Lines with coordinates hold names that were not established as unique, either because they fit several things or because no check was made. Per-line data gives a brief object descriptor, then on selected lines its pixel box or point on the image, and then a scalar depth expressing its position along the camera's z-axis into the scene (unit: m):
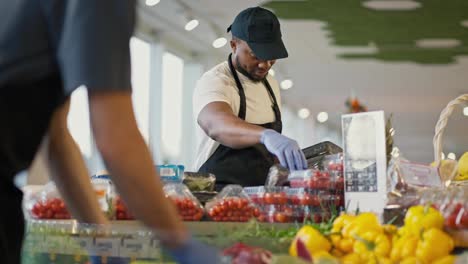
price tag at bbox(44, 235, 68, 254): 2.29
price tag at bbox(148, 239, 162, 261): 2.13
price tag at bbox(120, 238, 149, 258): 2.18
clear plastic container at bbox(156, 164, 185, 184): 3.41
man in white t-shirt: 3.86
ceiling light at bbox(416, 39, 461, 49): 11.37
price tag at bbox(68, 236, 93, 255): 2.21
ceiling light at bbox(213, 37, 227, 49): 9.13
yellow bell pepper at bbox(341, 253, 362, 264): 2.15
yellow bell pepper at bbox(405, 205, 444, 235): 2.27
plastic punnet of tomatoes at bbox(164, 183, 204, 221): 3.09
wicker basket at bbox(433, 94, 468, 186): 3.60
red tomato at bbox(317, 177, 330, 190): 3.28
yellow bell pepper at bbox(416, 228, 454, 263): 2.15
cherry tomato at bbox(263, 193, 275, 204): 3.25
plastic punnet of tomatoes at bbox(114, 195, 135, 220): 3.04
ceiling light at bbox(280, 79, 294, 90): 11.94
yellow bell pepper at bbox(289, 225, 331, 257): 2.24
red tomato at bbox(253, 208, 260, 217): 3.22
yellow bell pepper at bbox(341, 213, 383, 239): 2.30
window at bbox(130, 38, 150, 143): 10.60
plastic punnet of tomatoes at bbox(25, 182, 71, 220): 2.96
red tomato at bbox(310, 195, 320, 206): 3.25
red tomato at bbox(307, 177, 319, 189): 3.27
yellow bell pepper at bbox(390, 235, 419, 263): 2.17
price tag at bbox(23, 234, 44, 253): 2.37
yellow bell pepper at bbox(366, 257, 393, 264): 2.12
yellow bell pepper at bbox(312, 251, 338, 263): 1.82
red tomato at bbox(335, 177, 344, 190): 3.29
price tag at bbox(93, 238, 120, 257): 2.15
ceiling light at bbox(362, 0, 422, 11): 9.45
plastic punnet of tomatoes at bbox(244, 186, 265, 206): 3.28
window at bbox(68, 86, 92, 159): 9.06
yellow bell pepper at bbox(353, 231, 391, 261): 2.17
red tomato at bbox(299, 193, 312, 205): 3.24
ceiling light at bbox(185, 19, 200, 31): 8.09
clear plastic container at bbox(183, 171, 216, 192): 3.61
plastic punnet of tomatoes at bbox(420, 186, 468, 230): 2.35
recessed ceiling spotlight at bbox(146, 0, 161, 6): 7.75
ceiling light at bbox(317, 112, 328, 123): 17.02
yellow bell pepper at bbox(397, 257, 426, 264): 2.10
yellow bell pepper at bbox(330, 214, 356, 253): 2.28
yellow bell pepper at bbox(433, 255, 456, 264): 2.08
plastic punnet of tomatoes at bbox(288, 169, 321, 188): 3.29
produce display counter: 2.16
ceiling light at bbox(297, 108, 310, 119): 15.91
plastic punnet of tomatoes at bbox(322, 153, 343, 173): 3.33
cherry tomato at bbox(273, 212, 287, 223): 3.18
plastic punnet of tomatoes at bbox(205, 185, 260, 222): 3.16
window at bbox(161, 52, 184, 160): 11.77
